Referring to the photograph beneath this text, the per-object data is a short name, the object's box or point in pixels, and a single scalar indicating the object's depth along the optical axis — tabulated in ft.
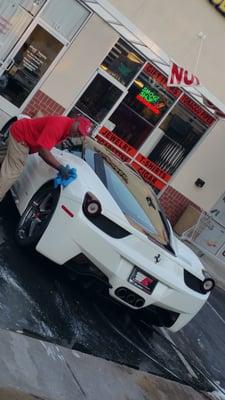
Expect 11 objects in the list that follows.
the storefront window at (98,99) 50.80
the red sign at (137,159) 52.54
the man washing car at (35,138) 22.63
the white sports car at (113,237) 20.88
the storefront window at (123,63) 50.34
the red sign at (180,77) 42.75
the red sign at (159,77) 52.00
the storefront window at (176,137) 54.80
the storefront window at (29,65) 47.19
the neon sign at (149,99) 52.90
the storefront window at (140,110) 52.70
